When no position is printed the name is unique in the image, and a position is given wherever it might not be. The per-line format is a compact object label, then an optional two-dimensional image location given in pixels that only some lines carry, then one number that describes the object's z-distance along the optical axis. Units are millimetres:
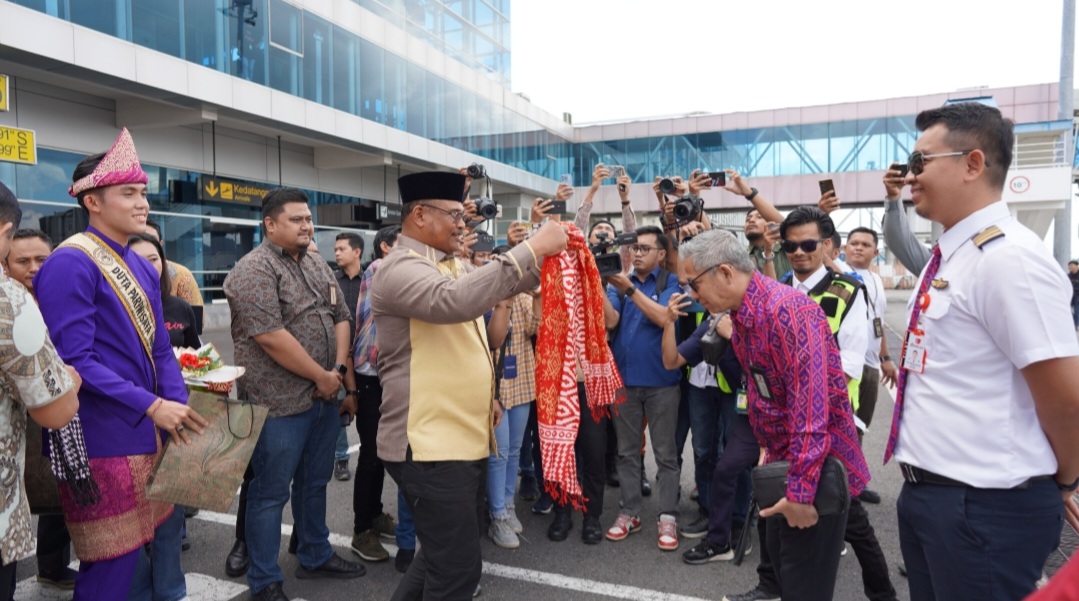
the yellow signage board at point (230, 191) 15562
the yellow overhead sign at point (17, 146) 6848
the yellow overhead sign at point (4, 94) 6513
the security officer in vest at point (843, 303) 3137
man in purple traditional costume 2449
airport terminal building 12516
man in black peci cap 2414
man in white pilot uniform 1750
